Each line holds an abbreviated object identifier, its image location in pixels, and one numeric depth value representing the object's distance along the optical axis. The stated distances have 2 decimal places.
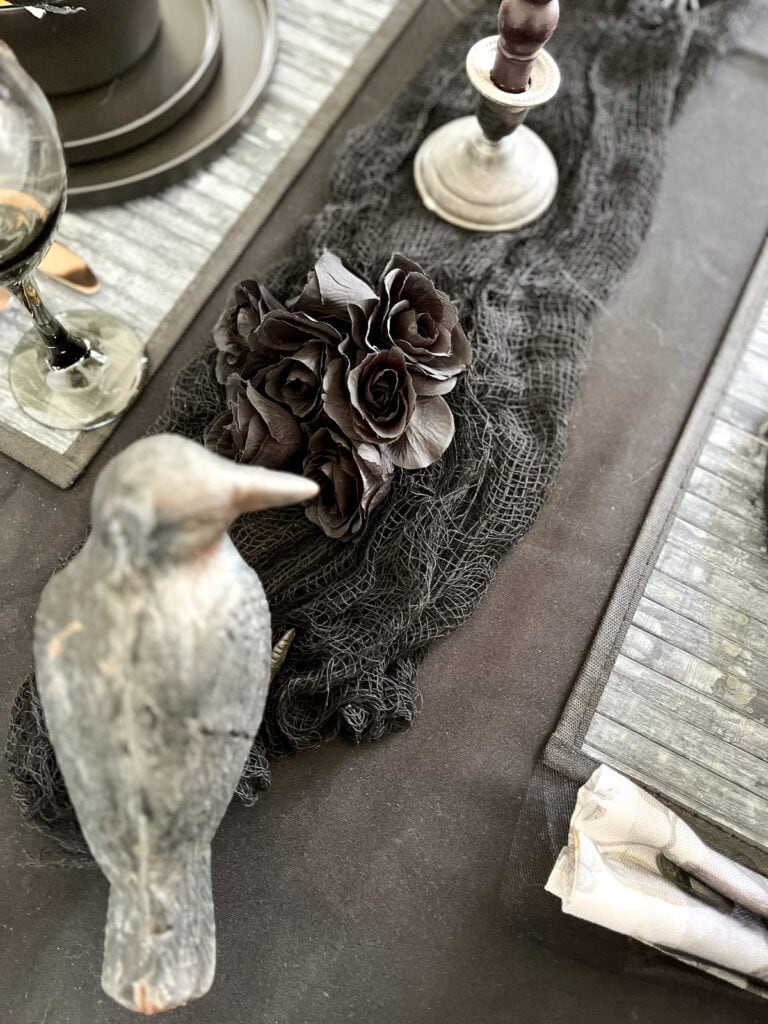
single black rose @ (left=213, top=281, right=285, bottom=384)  0.61
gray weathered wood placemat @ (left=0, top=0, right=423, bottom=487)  0.72
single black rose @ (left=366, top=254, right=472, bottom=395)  0.59
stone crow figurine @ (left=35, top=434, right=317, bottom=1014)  0.40
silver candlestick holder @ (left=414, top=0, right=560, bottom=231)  0.69
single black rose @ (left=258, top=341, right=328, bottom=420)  0.58
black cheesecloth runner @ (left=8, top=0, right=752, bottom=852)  0.61
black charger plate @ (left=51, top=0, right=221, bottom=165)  0.75
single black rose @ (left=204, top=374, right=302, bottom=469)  0.58
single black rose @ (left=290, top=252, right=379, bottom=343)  0.58
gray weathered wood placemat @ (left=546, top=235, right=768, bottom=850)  0.62
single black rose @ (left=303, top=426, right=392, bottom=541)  0.58
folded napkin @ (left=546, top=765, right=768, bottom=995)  0.54
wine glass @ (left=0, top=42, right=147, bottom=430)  0.51
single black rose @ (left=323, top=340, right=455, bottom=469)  0.57
